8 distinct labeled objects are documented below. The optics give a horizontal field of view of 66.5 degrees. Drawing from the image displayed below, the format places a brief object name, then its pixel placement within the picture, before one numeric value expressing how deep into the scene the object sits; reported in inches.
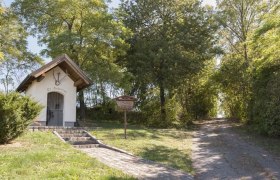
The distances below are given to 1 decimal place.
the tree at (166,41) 696.2
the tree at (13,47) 672.6
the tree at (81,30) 611.8
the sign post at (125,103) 430.6
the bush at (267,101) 464.6
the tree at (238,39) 764.9
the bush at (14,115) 328.4
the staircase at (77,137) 381.9
